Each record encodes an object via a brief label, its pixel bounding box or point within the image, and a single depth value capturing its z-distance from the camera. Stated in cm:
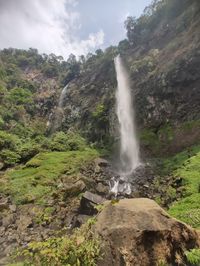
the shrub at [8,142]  1362
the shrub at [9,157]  1228
